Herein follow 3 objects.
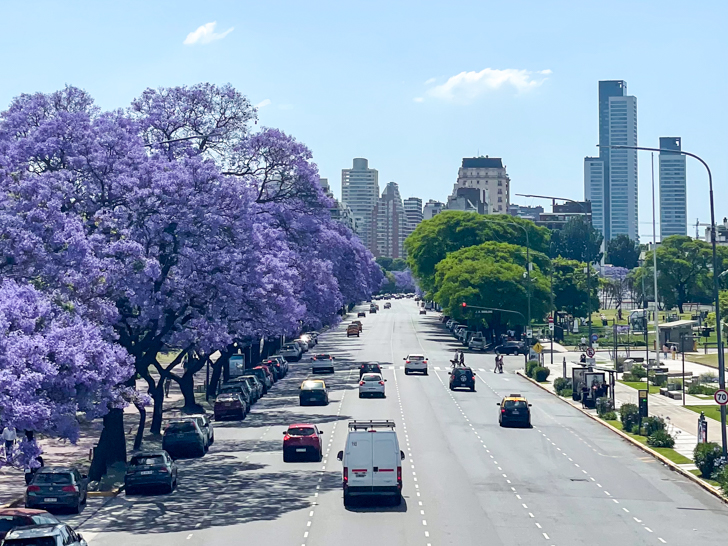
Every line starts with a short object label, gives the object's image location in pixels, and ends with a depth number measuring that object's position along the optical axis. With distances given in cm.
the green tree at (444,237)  13950
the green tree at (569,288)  13525
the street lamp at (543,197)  6956
